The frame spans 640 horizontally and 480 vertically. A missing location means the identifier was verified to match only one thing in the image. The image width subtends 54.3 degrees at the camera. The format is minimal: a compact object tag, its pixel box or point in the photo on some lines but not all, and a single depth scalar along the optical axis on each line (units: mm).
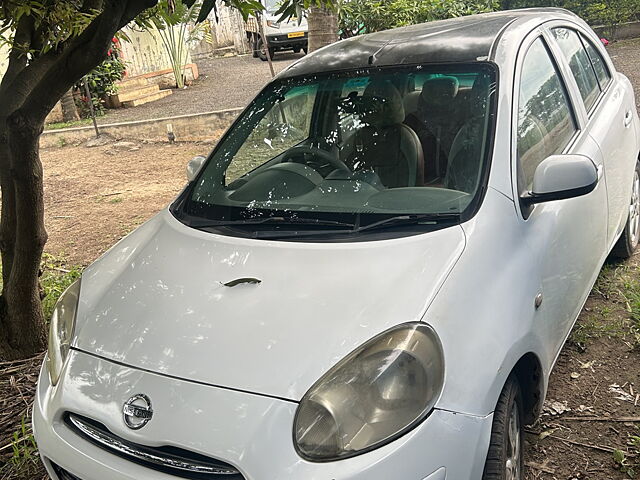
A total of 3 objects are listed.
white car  1703
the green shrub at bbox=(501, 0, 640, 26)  12773
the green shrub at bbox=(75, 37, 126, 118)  12466
